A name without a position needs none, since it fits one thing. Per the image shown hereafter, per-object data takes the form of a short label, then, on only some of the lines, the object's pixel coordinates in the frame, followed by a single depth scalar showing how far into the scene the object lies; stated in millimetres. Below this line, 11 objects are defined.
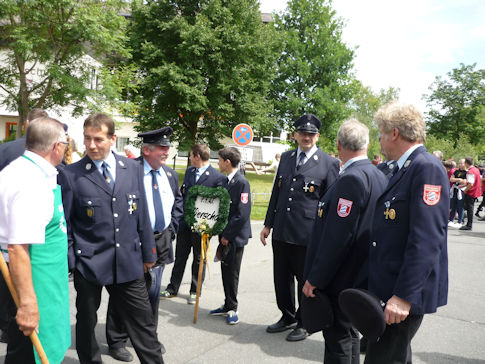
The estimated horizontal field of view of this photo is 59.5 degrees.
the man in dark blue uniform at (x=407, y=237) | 2422
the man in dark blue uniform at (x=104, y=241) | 3273
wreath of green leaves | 5008
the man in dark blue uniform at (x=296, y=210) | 4637
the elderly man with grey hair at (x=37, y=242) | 2305
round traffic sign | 12141
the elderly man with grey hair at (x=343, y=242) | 2986
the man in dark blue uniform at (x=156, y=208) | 4125
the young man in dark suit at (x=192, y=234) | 5617
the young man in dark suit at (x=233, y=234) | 5098
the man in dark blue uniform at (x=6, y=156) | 4109
